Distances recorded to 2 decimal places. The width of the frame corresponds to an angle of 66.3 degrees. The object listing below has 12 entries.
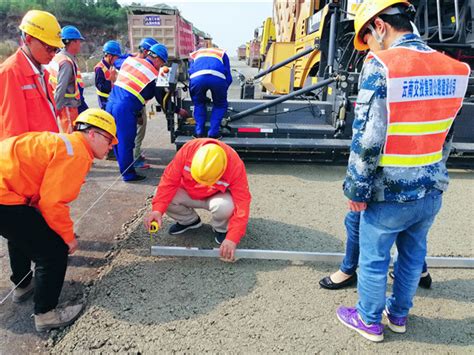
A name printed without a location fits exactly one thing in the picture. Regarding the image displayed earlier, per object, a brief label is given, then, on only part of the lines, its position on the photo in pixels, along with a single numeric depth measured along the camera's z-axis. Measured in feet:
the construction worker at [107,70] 18.89
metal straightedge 9.56
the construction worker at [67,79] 13.67
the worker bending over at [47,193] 6.71
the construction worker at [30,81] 8.11
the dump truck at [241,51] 168.55
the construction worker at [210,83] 15.96
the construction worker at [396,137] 5.57
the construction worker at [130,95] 14.74
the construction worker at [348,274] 8.16
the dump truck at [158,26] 46.39
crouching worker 8.63
